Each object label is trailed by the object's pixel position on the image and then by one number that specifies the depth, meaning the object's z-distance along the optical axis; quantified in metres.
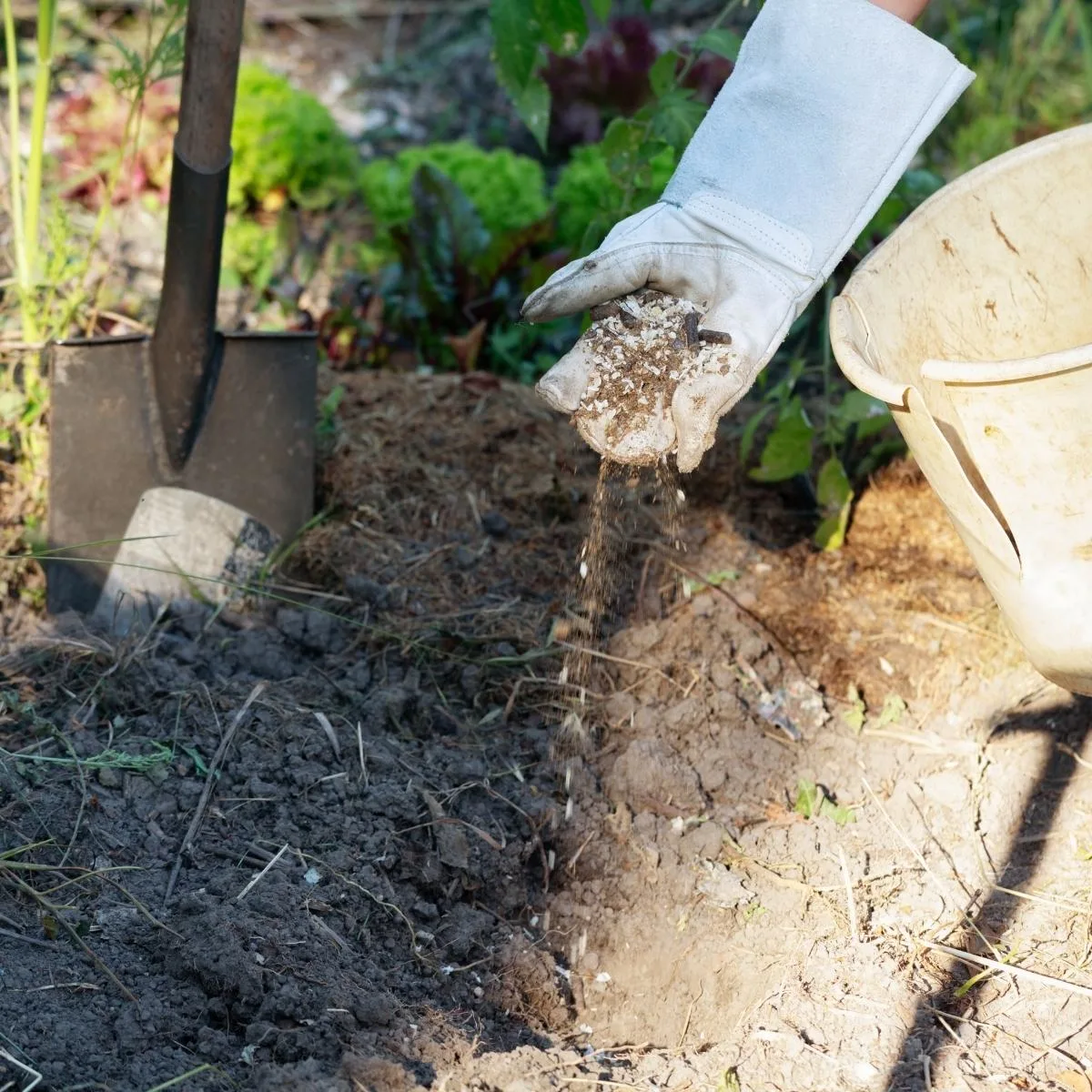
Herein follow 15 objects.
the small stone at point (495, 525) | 2.57
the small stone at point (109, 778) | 1.86
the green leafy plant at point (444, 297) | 3.09
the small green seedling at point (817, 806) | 2.08
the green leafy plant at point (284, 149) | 3.56
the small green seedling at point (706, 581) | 2.43
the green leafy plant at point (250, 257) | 3.35
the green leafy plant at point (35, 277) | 2.46
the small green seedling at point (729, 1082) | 1.62
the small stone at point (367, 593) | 2.37
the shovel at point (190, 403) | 2.27
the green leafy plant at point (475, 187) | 3.43
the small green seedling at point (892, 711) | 2.26
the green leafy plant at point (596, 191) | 2.47
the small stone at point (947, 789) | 2.09
